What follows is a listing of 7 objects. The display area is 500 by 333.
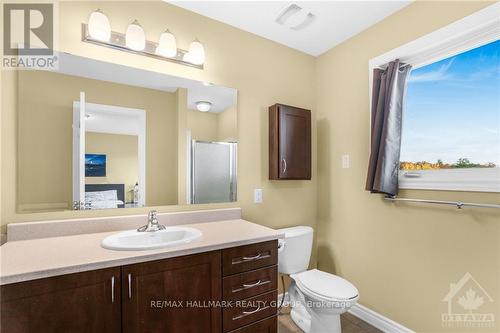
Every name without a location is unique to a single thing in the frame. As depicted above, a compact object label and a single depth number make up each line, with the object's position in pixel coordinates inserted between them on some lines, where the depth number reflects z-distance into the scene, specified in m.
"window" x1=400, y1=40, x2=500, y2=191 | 1.50
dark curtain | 1.82
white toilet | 1.61
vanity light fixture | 1.50
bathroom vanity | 0.95
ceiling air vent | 1.85
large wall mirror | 1.39
